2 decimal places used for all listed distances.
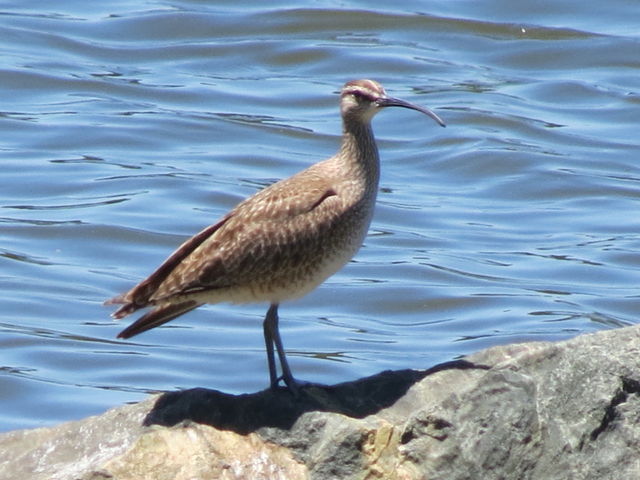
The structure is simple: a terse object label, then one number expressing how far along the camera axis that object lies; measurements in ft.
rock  47.98
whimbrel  54.44
